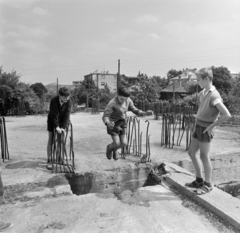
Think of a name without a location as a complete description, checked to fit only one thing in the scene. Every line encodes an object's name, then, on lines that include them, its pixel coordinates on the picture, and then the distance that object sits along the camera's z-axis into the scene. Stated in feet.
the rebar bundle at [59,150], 14.08
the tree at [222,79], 160.25
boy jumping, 13.07
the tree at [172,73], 220.64
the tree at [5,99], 64.83
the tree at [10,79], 66.33
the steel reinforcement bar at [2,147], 16.49
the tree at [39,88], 184.94
